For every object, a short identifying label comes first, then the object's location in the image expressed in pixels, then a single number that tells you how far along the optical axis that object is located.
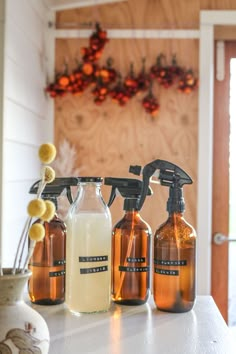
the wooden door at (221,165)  2.40
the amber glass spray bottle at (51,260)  1.02
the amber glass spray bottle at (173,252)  0.98
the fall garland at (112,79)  2.31
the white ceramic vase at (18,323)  0.68
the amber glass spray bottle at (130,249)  1.03
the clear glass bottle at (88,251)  0.97
